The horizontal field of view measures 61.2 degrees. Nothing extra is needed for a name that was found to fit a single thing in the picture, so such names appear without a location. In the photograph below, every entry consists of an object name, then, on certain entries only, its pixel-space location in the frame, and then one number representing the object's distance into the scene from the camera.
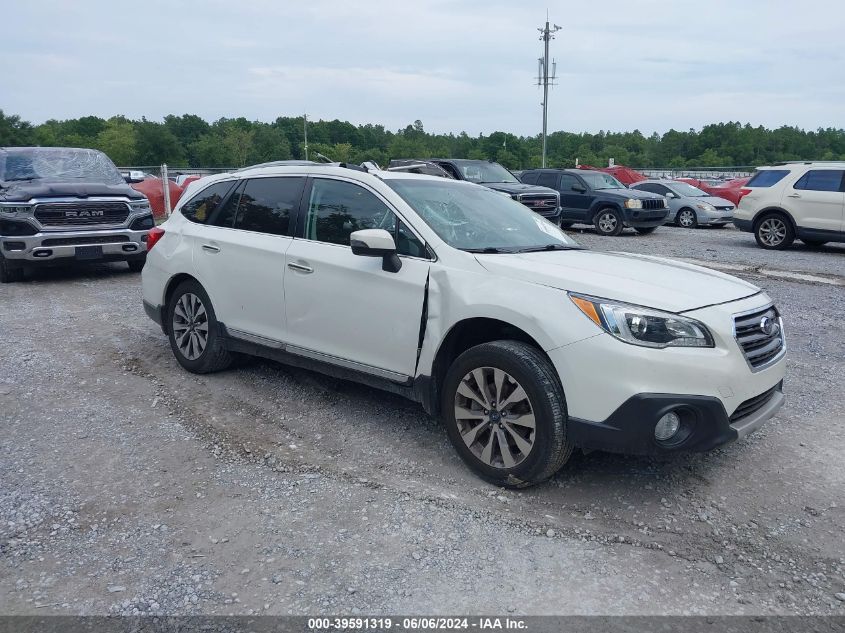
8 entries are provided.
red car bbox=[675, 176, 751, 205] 23.41
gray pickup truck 9.79
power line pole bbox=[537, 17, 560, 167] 42.47
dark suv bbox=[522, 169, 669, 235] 17.14
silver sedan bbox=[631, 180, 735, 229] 19.86
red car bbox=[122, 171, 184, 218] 18.17
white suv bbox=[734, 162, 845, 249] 13.27
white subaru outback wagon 3.50
